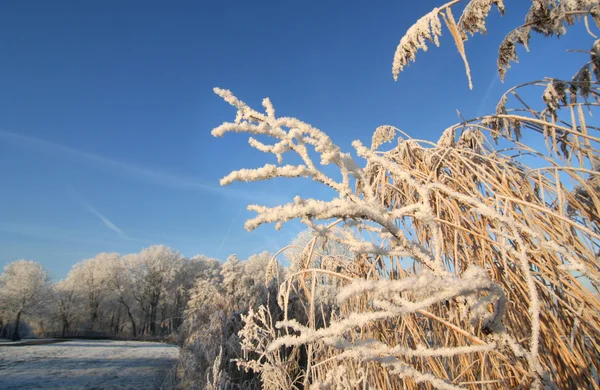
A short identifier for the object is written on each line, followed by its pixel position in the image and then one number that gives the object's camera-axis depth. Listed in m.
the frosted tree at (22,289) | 28.28
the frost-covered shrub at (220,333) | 5.59
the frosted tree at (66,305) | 33.00
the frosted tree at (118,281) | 35.58
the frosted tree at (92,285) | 35.28
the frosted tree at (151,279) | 35.69
